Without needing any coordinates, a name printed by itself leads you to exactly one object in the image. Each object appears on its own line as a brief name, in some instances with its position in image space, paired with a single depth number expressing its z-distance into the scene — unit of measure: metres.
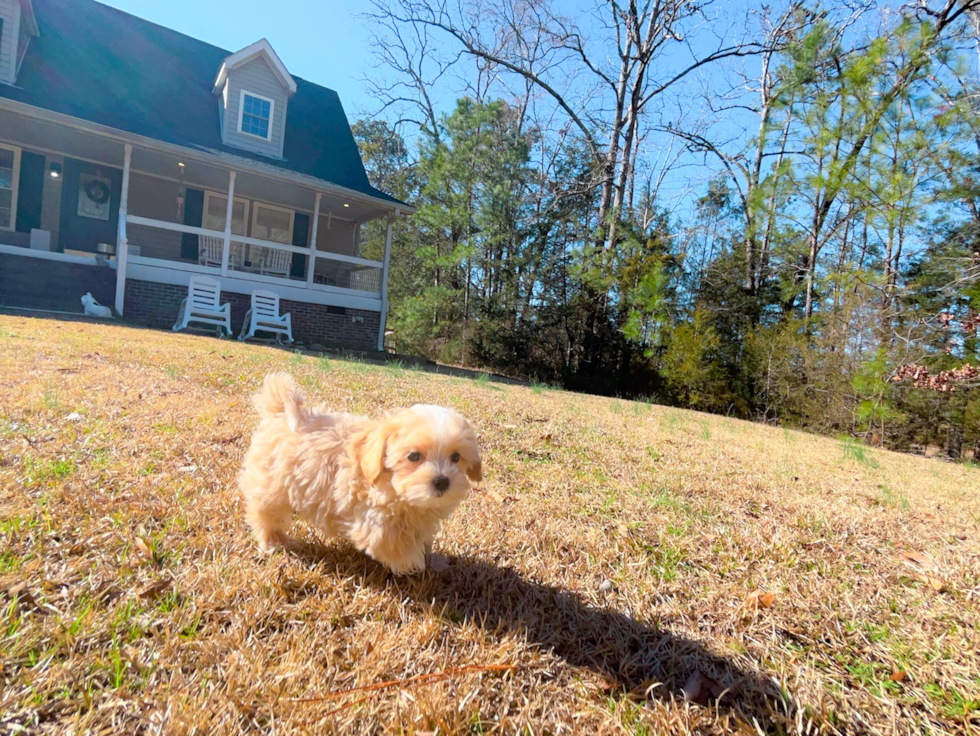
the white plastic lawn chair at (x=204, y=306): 11.14
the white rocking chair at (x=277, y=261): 15.75
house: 11.66
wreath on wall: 13.86
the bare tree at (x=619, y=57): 17.00
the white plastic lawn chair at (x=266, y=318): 11.91
